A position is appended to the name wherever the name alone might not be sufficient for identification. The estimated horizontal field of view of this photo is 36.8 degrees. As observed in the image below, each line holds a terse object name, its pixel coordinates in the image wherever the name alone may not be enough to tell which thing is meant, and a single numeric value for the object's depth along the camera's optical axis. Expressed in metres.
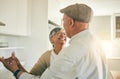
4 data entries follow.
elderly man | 0.98
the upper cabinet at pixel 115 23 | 4.91
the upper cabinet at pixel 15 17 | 1.57
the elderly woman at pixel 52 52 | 1.66
